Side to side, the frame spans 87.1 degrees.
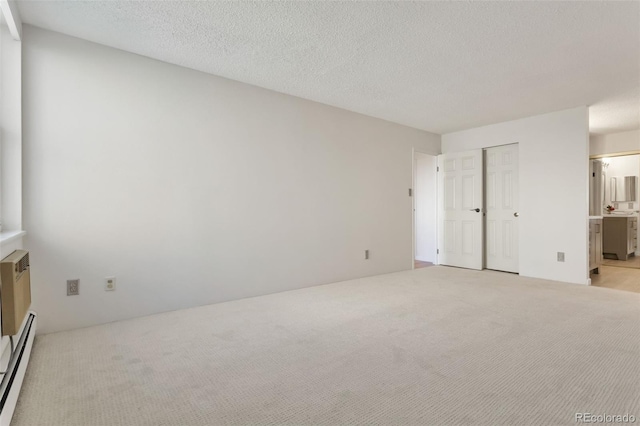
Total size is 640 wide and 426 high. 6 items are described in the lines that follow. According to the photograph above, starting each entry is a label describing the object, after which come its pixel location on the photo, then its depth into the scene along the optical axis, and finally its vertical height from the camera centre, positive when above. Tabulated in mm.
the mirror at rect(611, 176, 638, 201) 7230 +354
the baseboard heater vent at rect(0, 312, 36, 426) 1440 -807
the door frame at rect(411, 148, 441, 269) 5421 +25
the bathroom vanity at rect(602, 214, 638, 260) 6496 -636
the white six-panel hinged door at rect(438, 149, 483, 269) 5422 -43
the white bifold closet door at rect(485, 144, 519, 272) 5098 -27
